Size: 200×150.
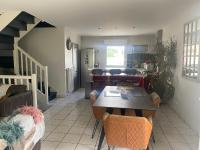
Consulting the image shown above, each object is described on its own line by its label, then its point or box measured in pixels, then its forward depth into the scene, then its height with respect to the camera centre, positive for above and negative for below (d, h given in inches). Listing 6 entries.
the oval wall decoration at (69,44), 251.0 +25.4
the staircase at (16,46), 188.5 +17.2
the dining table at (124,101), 102.8 -24.6
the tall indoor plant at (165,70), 186.4 -8.9
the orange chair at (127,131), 81.4 -31.9
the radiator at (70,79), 256.2 -26.0
